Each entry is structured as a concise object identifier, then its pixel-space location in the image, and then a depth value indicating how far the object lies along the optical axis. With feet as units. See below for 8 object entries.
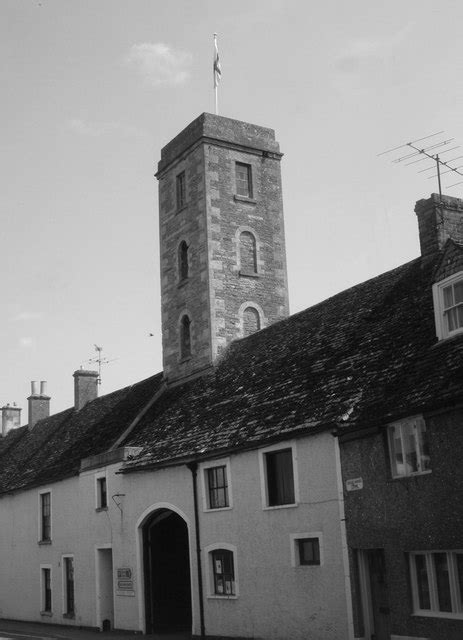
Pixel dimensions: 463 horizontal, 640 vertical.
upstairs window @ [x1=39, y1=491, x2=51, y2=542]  108.68
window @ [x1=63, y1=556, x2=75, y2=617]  100.78
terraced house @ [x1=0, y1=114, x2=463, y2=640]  55.88
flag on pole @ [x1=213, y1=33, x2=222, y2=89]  113.80
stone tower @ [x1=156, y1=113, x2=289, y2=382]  102.47
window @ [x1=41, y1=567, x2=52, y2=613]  106.73
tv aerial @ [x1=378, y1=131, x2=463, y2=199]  78.34
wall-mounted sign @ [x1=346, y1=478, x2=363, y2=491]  59.26
